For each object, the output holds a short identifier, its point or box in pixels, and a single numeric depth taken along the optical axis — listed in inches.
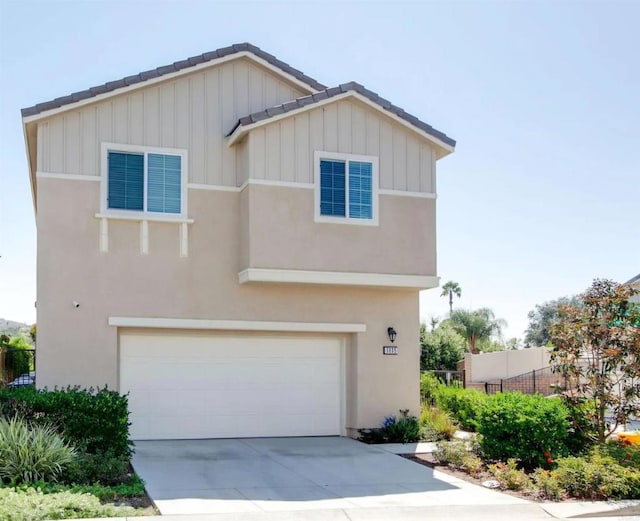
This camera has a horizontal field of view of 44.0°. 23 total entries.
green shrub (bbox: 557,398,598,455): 549.6
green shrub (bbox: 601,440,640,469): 496.1
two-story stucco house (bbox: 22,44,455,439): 616.1
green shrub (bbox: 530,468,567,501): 454.3
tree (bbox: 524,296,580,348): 2268.7
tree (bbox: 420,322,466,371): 1232.8
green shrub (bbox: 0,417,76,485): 426.9
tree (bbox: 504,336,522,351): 2034.6
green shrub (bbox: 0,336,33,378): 788.3
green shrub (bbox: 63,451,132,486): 438.0
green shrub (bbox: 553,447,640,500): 459.2
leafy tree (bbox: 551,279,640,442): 556.7
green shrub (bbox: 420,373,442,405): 815.7
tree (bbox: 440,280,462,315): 2573.8
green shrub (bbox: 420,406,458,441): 676.1
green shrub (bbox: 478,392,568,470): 519.8
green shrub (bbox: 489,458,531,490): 474.5
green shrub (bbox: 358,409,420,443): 661.3
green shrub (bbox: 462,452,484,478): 524.7
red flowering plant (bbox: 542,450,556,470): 512.1
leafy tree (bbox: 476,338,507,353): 1680.6
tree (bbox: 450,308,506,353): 1823.6
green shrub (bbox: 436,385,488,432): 729.0
